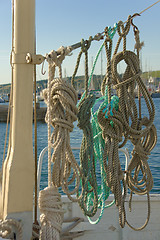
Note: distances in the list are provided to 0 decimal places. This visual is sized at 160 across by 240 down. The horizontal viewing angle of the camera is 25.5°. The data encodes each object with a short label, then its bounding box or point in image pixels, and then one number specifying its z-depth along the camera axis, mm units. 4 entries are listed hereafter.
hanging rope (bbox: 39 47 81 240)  2156
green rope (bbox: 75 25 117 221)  2438
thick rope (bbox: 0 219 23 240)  2148
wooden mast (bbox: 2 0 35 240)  2225
